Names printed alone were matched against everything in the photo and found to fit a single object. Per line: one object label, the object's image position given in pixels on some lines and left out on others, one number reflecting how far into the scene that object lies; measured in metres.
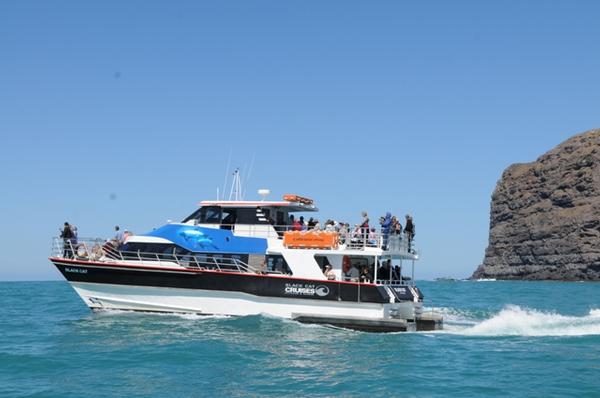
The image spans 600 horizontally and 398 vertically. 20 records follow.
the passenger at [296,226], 23.64
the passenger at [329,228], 22.77
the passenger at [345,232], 22.56
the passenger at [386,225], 22.69
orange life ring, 22.47
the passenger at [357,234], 22.27
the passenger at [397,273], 23.83
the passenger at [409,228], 23.98
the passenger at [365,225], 22.38
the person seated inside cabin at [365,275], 22.14
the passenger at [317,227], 23.06
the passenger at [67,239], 24.02
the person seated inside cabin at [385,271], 23.09
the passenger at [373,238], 22.41
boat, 21.88
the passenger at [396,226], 23.08
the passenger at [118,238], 24.21
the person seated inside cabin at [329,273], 22.08
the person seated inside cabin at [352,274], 22.23
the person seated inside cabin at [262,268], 22.67
